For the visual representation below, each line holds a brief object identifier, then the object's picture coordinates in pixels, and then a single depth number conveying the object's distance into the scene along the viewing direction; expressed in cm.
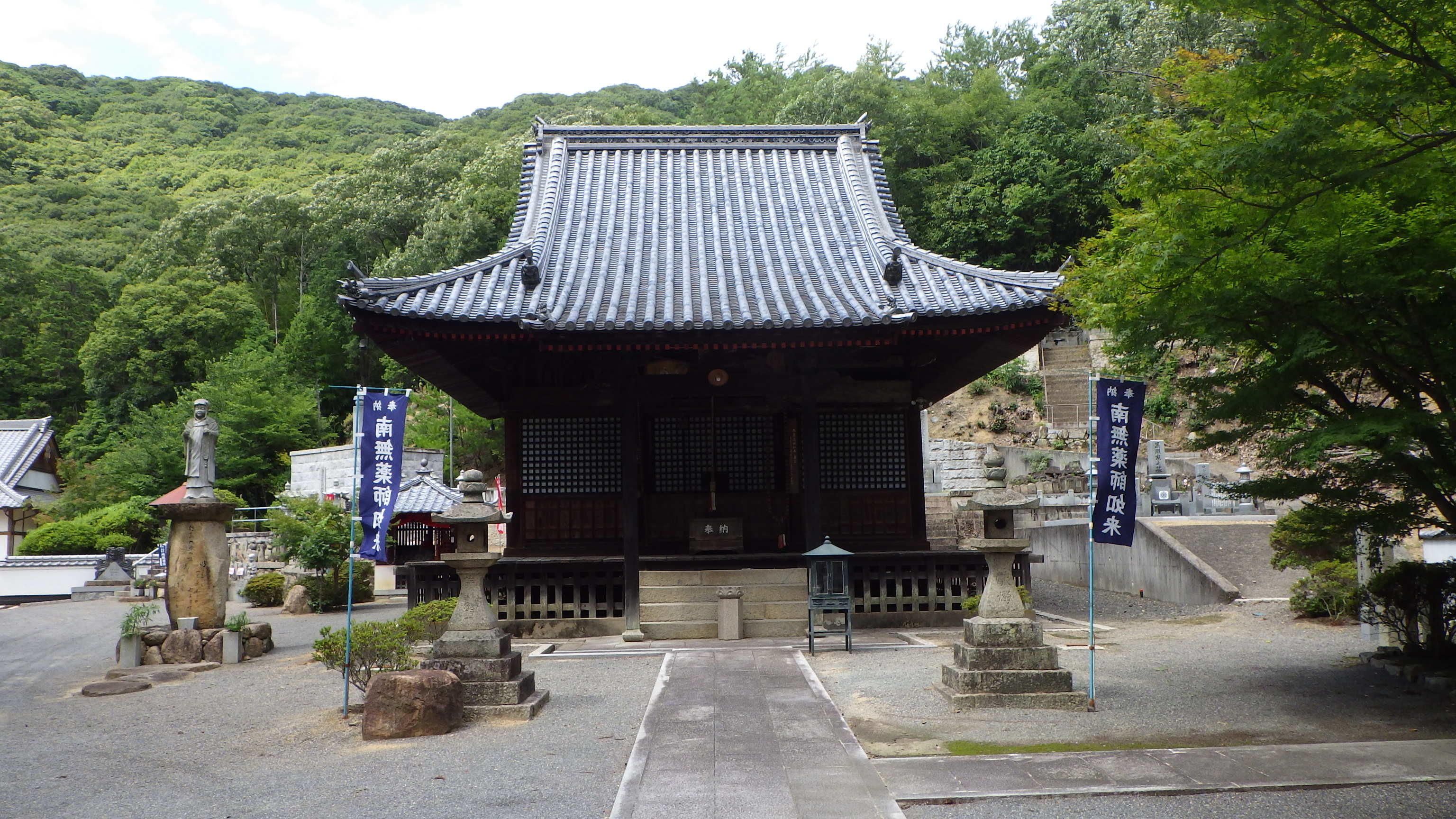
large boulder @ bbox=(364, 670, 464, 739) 764
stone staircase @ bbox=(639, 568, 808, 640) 1342
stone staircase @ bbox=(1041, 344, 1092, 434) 3950
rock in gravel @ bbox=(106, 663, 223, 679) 1227
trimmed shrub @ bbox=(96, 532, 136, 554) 3225
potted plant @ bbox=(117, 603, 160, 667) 1292
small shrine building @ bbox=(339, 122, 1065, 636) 1339
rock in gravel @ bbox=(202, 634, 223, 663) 1330
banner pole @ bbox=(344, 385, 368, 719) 868
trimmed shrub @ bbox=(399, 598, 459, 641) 1287
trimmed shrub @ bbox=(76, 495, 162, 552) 3344
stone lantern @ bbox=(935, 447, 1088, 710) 825
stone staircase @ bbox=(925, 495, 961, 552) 2322
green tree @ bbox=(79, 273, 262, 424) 4619
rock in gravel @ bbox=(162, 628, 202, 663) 1313
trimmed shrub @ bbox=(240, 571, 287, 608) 2364
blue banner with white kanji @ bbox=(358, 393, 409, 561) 912
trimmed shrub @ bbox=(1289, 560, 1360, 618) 1333
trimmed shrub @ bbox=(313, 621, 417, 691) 867
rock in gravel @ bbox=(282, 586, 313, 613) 2120
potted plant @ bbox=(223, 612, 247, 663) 1334
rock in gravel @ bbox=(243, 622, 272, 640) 1381
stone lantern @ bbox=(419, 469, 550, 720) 836
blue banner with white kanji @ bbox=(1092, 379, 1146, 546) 815
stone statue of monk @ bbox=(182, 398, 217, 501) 1388
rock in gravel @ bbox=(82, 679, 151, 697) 1106
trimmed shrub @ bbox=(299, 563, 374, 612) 2134
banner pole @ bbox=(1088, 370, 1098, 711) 795
